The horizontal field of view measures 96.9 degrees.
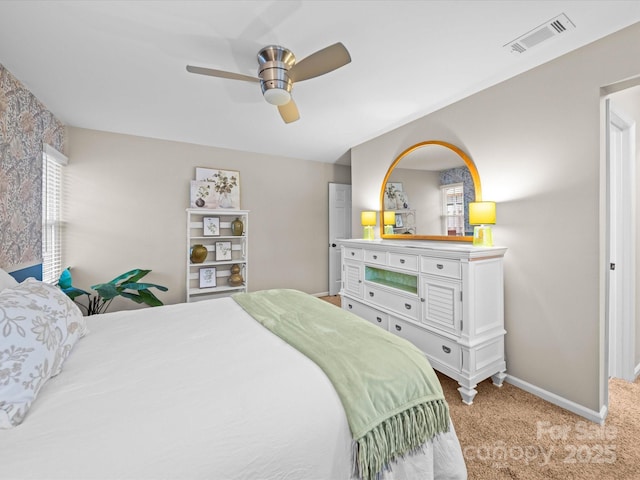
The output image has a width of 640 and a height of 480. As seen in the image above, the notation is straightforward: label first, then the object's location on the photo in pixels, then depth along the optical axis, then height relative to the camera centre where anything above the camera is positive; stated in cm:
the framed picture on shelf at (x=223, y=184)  401 +78
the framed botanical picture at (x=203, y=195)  391 +60
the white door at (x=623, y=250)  226 -10
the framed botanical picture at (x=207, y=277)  393 -55
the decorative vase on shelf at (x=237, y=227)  406 +16
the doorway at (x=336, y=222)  503 +29
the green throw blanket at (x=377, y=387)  101 -58
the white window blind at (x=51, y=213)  284 +27
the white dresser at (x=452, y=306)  208 -56
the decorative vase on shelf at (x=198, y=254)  379 -21
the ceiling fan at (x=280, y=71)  171 +105
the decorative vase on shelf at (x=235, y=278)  405 -57
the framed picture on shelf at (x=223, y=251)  403 -18
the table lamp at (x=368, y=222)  351 +20
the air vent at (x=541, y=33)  166 +127
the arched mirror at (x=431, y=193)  260 +46
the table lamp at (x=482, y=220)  228 +14
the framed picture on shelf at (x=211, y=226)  395 +17
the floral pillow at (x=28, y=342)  88 -39
